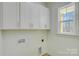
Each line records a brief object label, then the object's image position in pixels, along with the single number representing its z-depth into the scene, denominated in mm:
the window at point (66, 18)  1262
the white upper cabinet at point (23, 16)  1235
